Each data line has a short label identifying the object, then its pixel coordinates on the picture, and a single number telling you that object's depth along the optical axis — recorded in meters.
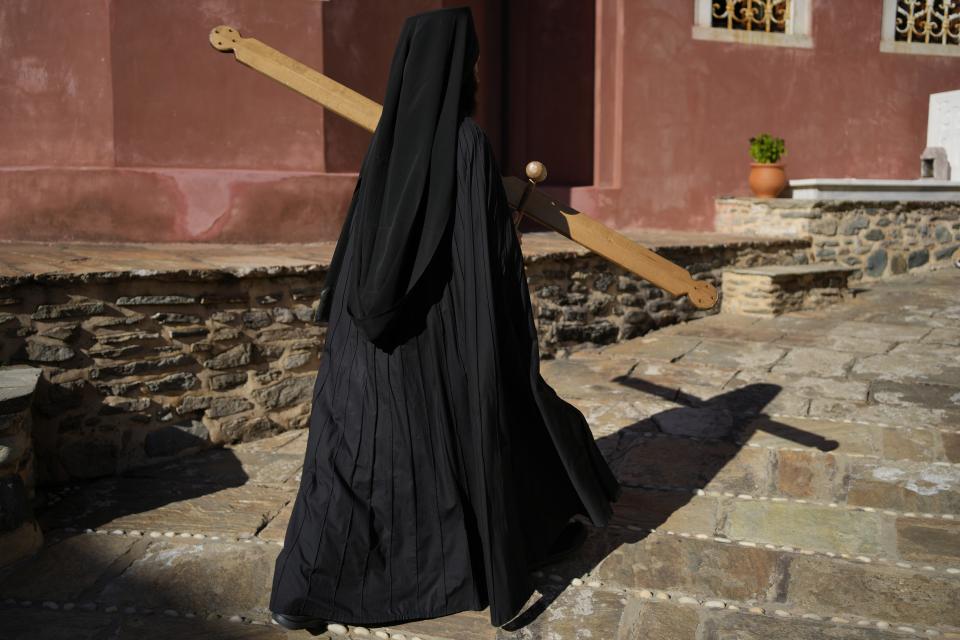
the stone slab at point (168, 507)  3.33
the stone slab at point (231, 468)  3.87
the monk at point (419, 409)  2.44
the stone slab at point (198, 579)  2.73
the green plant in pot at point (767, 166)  8.49
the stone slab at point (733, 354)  5.89
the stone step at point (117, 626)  2.53
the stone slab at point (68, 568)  2.83
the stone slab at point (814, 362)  5.61
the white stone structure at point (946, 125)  9.27
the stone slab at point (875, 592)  2.67
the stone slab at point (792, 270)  7.45
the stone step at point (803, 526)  3.10
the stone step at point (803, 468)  3.63
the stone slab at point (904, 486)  3.55
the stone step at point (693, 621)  2.55
